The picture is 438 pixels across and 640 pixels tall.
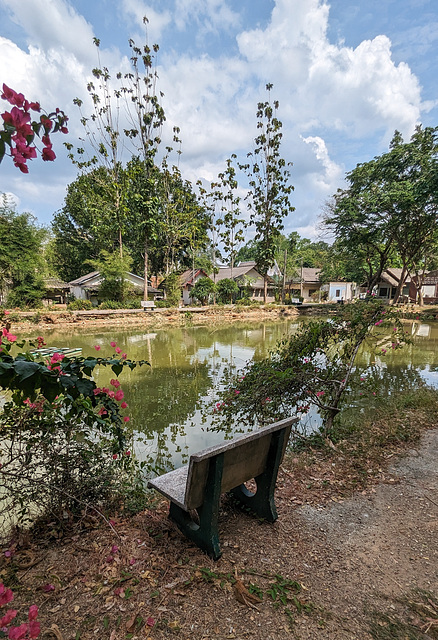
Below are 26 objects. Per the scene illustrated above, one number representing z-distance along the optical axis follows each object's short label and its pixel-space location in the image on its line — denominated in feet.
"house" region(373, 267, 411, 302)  124.13
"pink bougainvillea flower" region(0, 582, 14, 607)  3.16
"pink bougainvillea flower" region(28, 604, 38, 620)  3.58
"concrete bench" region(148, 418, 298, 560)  6.17
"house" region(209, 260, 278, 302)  120.26
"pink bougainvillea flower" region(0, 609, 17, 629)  3.14
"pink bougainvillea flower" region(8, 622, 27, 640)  2.94
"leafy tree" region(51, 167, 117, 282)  105.91
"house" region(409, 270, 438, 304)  125.08
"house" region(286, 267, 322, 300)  145.29
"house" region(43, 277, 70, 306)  96.07
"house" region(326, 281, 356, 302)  130.31
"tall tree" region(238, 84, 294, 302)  101.45
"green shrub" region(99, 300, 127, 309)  74.33
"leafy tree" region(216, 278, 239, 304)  99.81
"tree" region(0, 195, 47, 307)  65.36
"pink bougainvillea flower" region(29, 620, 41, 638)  3.20
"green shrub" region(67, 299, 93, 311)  70.59
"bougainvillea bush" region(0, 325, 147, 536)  6.66
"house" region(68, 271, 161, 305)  89.22
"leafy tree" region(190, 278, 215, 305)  95.71
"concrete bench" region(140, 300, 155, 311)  77.34
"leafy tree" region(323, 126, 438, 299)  64.54
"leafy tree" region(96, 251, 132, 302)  76.43
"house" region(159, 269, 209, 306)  112.06
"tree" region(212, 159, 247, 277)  105.50
